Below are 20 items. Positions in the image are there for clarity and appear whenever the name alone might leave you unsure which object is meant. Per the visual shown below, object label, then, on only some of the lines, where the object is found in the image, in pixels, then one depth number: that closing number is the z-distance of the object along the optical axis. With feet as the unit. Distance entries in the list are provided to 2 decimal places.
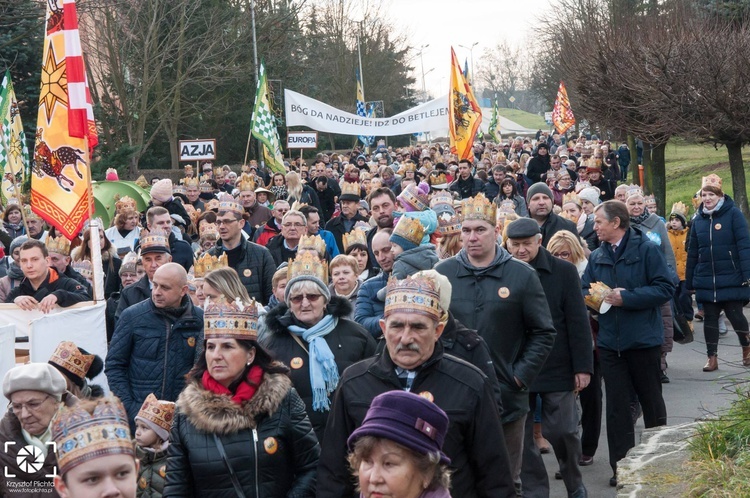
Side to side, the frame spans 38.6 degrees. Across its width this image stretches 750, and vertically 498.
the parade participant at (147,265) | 26.58
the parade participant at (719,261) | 38.17
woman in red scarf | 15.19
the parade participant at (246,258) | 31.19
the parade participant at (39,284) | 27.30
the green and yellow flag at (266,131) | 70.74
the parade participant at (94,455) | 11.80
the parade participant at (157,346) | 21.40
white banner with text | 71.77
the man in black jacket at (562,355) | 24.64
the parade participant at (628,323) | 25.86
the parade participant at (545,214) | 34.40
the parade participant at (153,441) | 17.46
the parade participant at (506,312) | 21.45
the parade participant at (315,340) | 19.34
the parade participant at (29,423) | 15.51
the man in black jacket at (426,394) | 14.44
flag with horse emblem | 29.81
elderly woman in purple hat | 11.46
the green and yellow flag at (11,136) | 53.62
